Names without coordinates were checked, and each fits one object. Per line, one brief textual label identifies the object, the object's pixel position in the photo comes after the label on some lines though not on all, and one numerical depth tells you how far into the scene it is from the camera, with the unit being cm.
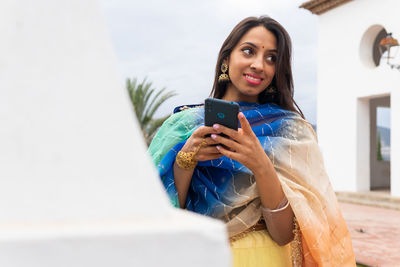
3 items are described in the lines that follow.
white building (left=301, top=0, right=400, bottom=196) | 815
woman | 141
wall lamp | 682
